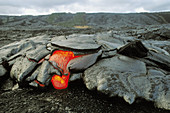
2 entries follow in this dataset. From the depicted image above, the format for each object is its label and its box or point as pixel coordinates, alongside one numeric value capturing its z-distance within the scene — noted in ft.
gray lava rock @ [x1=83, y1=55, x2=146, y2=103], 8.20
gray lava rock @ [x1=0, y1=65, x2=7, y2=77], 12.54
